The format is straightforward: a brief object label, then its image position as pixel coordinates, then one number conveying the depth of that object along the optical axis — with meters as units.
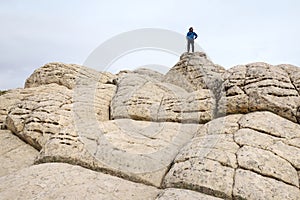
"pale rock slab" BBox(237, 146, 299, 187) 6.83
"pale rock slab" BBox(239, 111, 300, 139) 8.19
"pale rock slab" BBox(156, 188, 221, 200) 6.38
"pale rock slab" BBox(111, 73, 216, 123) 10.73
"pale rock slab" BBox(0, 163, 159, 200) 6.72
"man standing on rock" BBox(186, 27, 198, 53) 16.88
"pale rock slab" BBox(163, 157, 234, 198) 6.61
